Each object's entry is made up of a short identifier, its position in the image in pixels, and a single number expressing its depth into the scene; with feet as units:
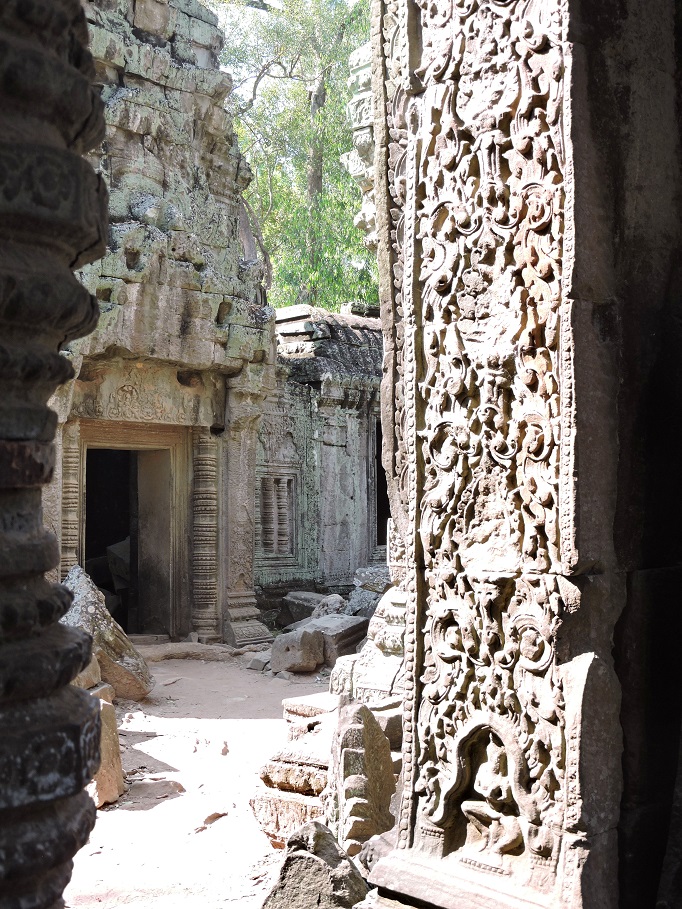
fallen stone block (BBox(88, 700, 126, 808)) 17.92
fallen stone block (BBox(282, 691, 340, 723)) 18.30
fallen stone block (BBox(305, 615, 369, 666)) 30.86
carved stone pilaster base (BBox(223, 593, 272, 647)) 35.48
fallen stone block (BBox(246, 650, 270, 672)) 32.01
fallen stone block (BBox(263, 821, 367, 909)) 10.62
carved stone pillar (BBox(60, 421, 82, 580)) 31.55
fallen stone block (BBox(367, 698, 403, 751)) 17.35
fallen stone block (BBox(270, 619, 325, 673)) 30.66
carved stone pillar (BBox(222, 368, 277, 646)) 36.27
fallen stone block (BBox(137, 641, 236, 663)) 33.06
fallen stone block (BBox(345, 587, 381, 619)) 35.70
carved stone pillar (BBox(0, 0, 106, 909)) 4.15
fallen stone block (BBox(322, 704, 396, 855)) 13.53
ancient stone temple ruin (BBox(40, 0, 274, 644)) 32.81
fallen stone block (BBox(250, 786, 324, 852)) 15.38
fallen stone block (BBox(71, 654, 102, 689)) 21.74
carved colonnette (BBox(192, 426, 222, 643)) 35.73
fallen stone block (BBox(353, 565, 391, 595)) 36.50
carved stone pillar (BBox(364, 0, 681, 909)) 9.11
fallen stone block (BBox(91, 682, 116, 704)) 20.52
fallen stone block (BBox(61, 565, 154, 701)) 25.71
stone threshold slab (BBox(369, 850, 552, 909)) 9.16
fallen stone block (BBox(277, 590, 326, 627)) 39.42
